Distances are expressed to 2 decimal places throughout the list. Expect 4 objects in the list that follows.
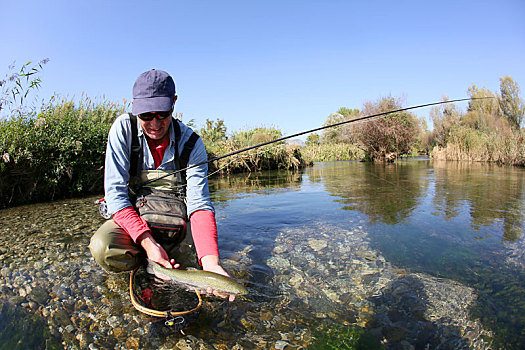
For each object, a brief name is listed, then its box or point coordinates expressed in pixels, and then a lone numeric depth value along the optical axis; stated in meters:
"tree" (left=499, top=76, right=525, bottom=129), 33.19
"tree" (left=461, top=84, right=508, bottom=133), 33.86
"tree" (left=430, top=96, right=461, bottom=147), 39.59
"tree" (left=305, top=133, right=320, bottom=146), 56.01
